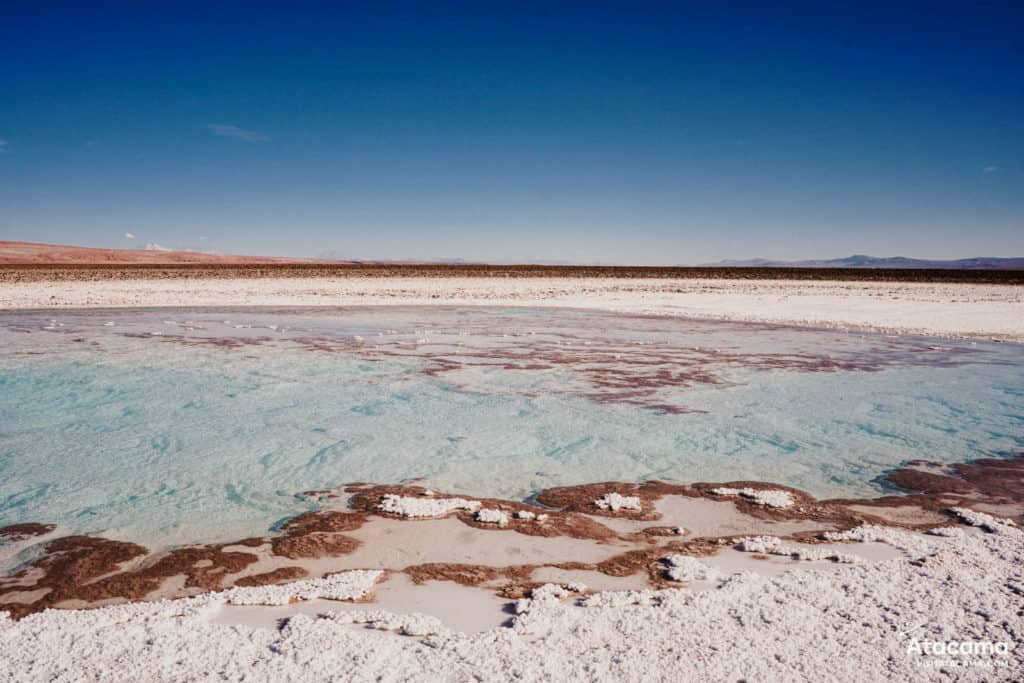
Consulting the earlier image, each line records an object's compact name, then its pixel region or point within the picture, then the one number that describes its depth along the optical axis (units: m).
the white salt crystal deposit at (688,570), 3.47
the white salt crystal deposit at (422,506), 4.34
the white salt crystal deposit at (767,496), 4.59
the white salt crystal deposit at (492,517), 4.22
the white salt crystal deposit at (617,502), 4.51
